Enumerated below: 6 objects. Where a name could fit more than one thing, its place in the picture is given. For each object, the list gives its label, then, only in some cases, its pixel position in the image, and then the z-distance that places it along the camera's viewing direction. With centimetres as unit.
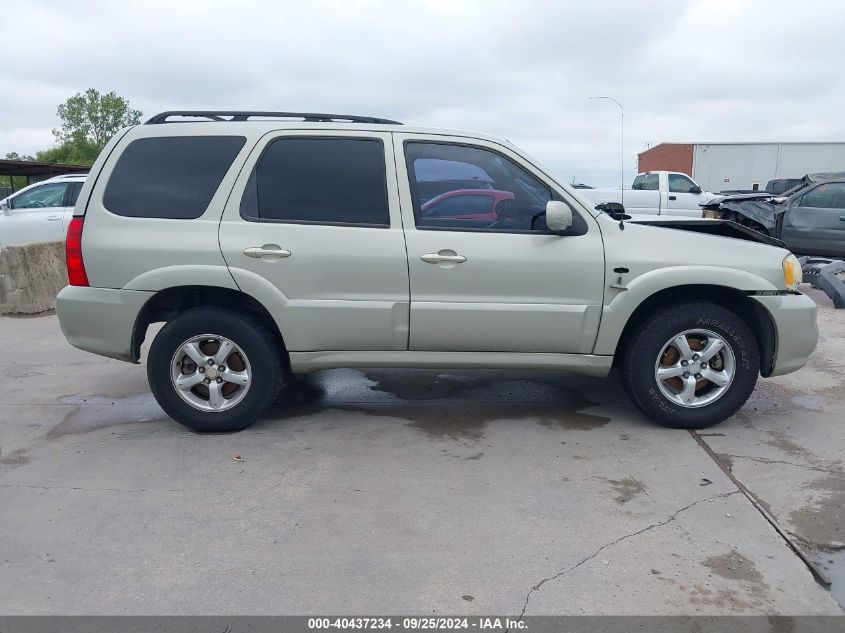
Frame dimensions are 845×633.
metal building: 2988
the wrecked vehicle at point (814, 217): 1251
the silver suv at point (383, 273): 461
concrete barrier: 927
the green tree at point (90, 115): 7438
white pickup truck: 2014
